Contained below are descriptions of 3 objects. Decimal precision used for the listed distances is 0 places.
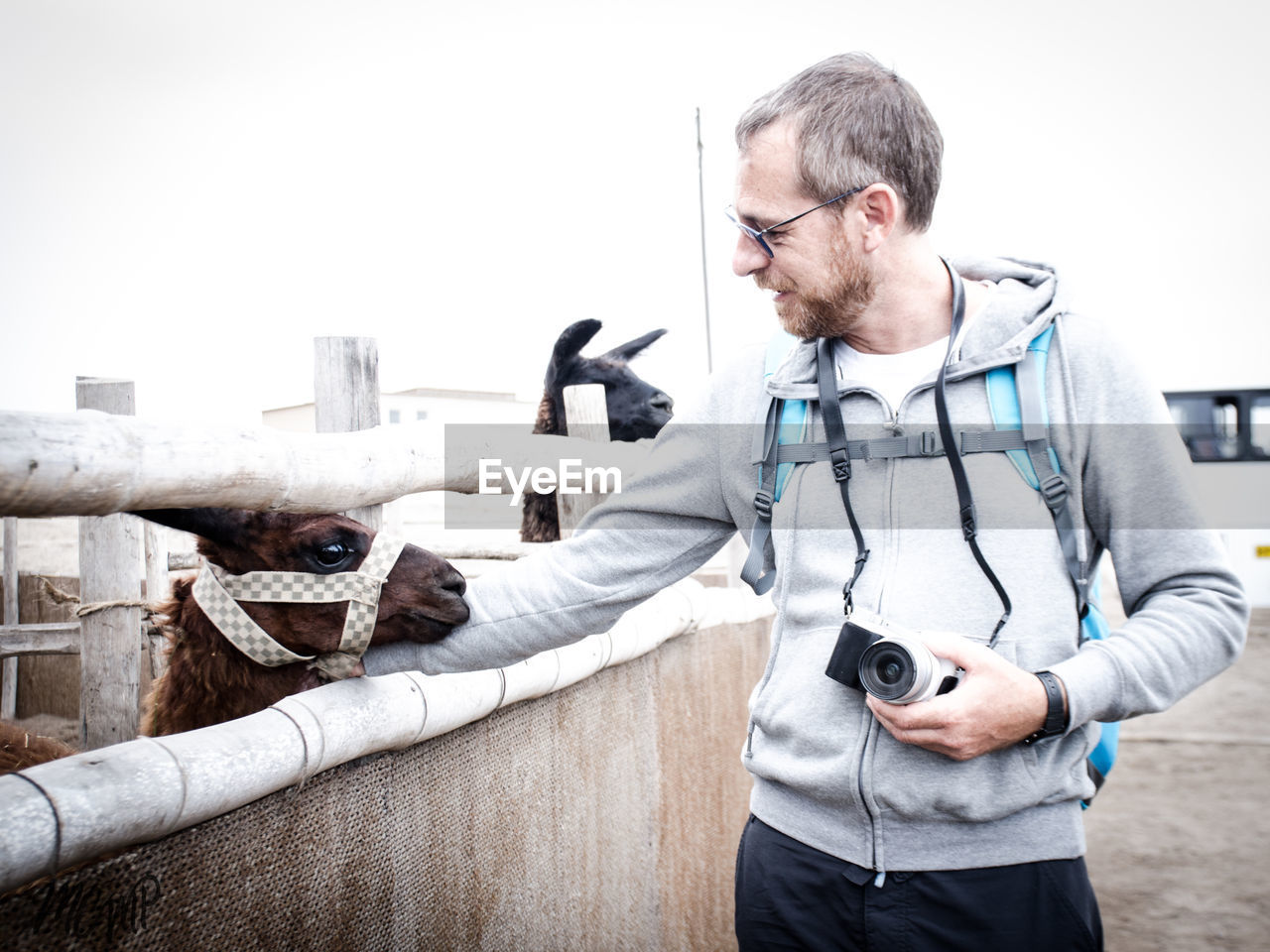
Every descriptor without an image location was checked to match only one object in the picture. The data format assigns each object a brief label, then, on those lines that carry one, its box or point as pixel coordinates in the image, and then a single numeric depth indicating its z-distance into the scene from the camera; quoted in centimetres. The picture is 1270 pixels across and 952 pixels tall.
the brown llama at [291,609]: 163
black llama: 546
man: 150
